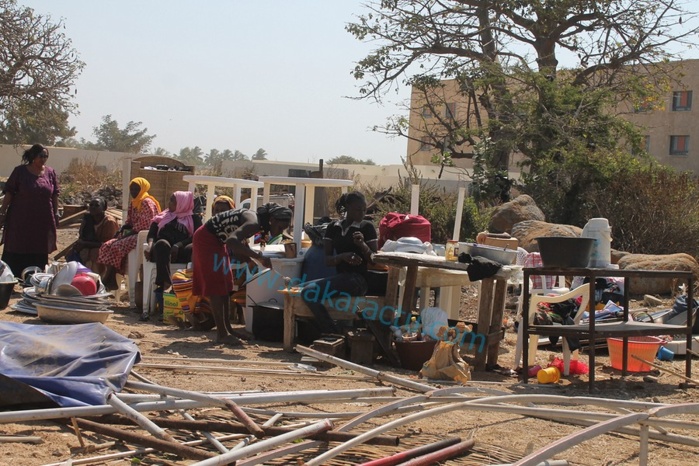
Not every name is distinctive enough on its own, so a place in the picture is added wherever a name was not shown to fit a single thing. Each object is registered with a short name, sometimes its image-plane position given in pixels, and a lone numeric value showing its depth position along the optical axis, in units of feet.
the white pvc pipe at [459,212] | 31.26
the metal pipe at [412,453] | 12.30
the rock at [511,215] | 48.85
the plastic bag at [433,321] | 23.61
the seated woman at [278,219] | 26.04
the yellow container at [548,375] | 22.06
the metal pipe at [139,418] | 13.39
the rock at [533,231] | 42.42
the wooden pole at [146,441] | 12.76
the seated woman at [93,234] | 35.99
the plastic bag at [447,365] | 21.06
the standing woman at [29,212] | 33.06
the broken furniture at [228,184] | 33.51
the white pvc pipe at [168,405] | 13.88
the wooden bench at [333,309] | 25.20
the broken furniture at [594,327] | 21.06
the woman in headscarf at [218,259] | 25.91
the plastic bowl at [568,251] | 21.22
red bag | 28.12
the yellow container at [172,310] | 29.58
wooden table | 23.71
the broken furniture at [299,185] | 29.63
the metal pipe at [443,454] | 12.58
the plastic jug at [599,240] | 22.13
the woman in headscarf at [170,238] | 30.89
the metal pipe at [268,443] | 11.52
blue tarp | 15.58
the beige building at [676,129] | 128.16
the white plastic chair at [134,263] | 32.78
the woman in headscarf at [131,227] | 33.78
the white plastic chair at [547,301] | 24.22
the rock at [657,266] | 38.11
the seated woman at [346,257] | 25.13
